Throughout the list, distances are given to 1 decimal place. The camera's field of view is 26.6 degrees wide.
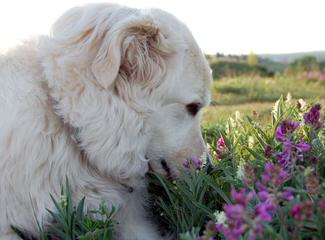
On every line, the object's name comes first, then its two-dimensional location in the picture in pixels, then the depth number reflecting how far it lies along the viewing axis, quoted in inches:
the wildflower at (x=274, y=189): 25.2
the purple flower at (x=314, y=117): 35.0
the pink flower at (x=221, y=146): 46.3
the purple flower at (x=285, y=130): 34.4
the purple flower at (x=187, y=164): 42.6
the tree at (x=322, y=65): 586.5
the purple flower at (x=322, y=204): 26.0
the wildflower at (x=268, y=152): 39.6
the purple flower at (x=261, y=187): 26.5
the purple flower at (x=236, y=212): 22.6
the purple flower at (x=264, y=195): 26.2
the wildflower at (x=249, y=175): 28.6
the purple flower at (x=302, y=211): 23.2
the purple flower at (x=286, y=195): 26.3
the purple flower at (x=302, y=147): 34.8
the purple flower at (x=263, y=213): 23.0
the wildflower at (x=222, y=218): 31.0
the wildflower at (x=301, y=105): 50.8
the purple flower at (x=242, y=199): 23.3
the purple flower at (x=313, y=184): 27.2
